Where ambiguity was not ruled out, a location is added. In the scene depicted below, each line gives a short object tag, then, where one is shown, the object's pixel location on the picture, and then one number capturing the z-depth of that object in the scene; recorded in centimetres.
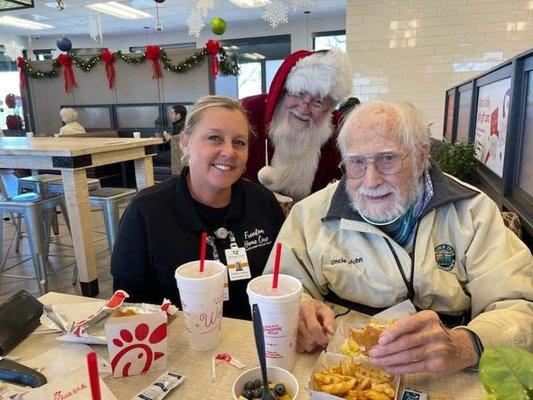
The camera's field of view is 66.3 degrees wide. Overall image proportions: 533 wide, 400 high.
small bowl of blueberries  76
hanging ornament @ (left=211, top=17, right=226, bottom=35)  674
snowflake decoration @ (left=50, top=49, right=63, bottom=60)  1096
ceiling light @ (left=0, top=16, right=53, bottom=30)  894
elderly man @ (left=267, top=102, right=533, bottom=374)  116
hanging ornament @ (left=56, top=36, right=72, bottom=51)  779
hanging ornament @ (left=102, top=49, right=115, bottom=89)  778
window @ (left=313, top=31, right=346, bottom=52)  946
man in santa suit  229
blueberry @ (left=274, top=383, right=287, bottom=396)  77
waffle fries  79
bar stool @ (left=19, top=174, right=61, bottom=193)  379
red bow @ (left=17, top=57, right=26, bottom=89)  803
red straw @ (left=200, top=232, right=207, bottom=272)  98
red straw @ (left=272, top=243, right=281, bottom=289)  93
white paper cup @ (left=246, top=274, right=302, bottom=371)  88
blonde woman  144
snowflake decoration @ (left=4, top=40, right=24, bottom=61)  789
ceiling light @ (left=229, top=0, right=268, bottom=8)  769
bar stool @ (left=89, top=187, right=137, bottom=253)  334
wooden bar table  295
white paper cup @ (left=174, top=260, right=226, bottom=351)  96
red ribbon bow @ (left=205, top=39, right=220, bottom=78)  709
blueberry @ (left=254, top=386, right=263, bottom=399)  76
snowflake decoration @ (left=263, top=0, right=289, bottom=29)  518
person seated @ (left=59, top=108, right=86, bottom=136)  665
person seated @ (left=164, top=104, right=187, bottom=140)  642
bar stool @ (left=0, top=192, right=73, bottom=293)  307
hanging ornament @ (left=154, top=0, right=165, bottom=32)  749
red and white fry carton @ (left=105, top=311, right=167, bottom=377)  92
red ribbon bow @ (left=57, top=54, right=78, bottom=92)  802
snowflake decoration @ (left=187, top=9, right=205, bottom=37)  577
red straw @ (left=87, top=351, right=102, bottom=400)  59
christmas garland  724
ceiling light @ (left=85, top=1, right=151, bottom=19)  780
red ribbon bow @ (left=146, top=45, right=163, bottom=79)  747
